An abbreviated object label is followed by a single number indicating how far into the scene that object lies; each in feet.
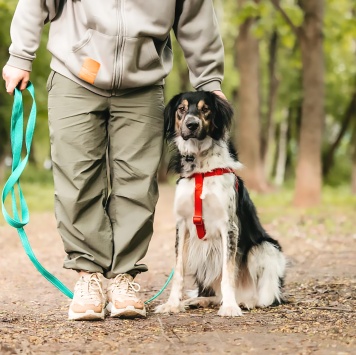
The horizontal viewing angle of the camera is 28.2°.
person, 14.76
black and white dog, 15.74
